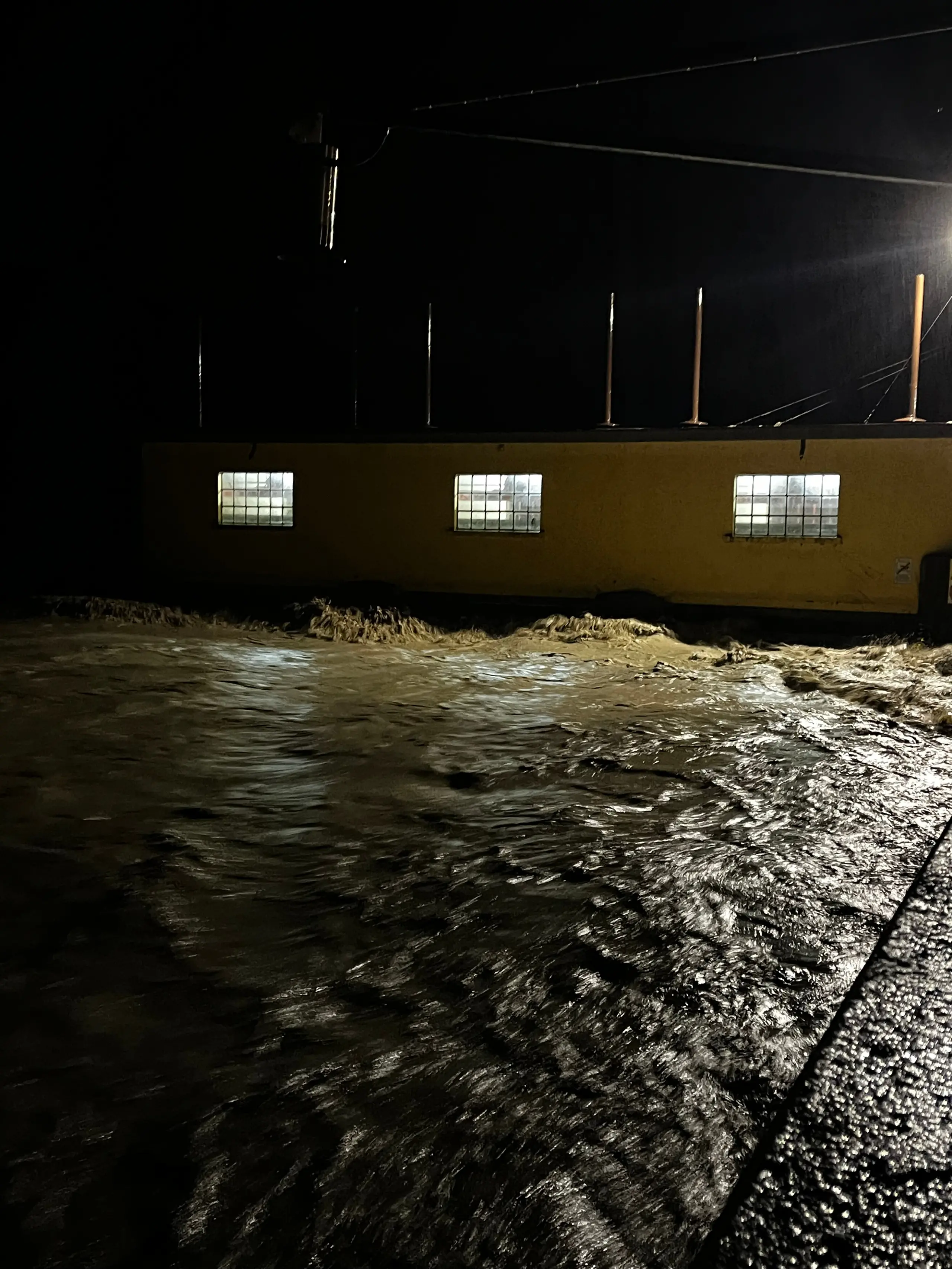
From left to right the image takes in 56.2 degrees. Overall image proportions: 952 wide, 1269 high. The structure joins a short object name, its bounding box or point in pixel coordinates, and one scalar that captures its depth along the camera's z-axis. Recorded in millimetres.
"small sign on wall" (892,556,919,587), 11031
